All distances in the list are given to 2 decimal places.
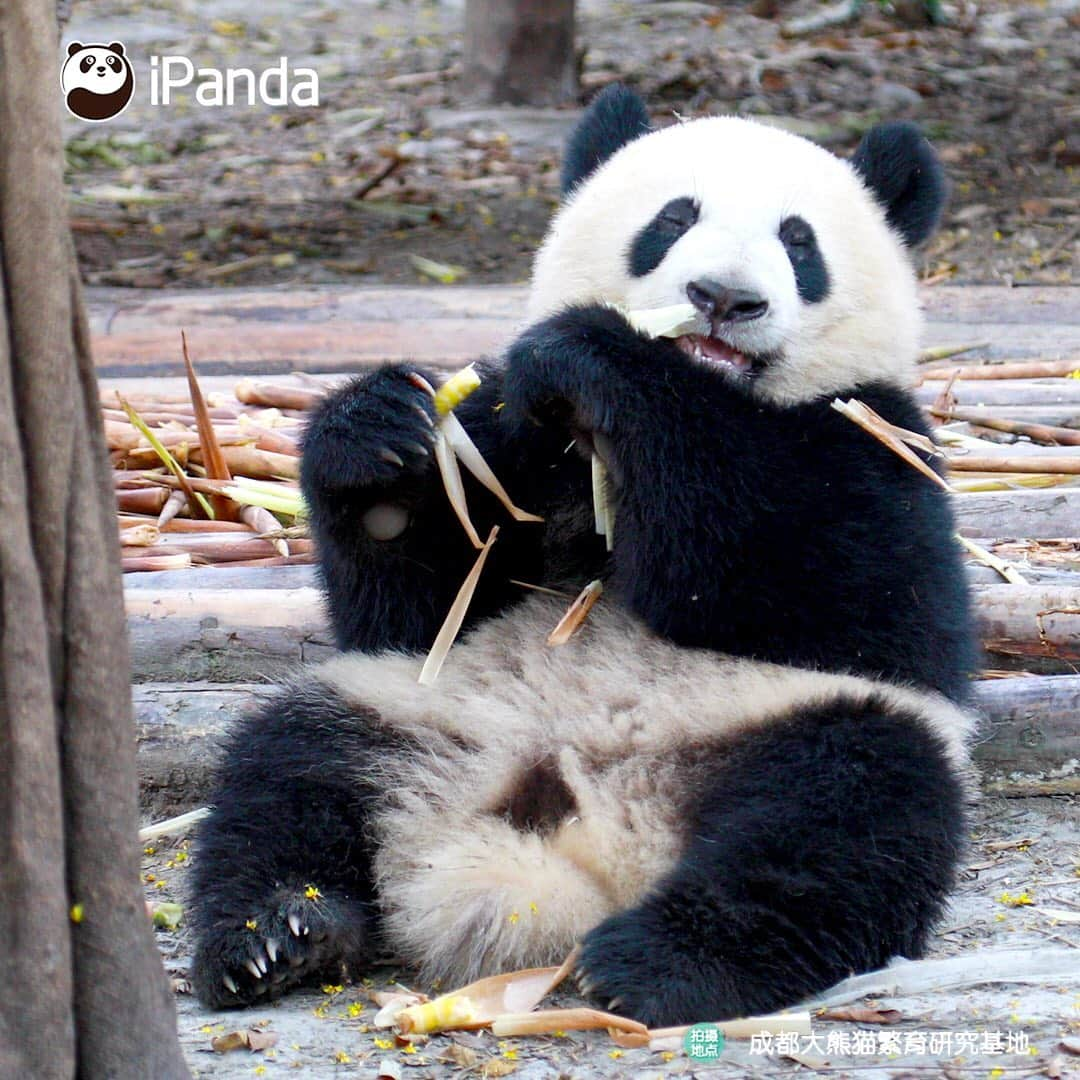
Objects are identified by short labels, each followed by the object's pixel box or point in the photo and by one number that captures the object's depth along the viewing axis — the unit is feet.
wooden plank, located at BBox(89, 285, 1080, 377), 38.99
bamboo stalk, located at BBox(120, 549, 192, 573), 26.84
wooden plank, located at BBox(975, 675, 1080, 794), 23.72
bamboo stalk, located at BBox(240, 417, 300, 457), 30.27
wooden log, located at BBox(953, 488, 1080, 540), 28.09
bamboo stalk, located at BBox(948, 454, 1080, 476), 29.30
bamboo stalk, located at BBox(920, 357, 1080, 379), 35.29
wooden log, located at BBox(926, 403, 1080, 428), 32.24
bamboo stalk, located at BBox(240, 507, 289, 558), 28.48
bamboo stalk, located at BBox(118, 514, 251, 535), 28.89
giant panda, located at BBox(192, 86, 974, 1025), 17.71
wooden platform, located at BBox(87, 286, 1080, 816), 23.97
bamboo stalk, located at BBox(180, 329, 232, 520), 28.35
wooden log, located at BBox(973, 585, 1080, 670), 24.47
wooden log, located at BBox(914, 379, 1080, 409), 33.37
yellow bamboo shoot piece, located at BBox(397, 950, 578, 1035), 16.67
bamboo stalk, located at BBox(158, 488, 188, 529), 28.81
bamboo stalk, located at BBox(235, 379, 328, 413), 33.19
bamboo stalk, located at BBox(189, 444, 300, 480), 29.86
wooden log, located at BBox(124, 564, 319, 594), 26.39
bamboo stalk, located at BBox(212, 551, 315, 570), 27.50
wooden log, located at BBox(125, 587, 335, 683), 25.39
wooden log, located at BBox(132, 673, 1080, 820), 23.77
